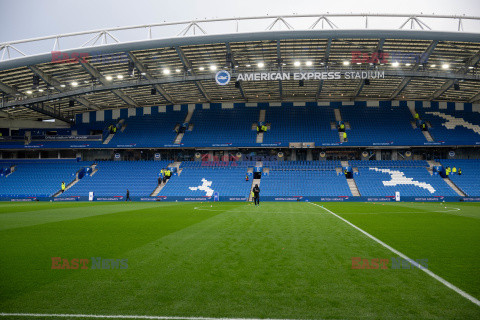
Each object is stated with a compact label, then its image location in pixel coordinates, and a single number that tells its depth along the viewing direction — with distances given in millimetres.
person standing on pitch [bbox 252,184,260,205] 23167
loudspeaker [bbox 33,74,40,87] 29484
